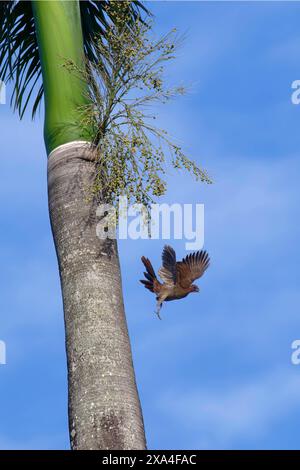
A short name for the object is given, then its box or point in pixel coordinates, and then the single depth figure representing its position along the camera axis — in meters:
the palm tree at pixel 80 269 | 19.09
